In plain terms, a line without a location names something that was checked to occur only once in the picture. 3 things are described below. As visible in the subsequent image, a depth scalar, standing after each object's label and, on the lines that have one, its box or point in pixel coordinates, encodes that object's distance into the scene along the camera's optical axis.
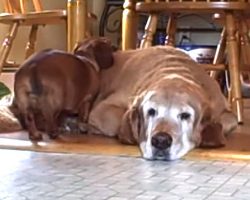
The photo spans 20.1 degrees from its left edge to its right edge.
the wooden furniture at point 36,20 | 2.65
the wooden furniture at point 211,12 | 2.59
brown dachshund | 2.24
